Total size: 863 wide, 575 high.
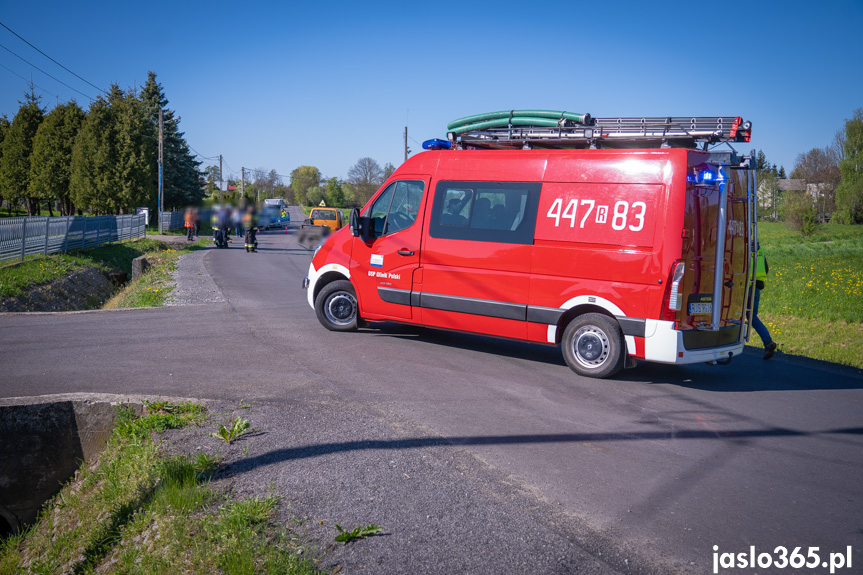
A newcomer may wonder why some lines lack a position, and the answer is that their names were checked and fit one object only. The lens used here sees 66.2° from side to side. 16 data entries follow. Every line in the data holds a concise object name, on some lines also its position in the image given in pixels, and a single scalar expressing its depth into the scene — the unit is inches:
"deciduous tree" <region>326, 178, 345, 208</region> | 4783.0
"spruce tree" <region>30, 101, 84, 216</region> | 1926.7
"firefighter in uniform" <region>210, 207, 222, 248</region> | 1262.3
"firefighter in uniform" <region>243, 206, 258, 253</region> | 1139.3
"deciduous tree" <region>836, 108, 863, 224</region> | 2396.7
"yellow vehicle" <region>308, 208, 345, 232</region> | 1527.8
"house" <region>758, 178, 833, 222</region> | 2827.3
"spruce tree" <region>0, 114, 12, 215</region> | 2098.9
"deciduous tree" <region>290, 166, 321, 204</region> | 6042.8
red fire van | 273.1
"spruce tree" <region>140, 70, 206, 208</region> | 2157.6
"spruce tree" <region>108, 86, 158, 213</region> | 1820.9
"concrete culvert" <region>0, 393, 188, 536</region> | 231.5
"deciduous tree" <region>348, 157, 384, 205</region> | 3669.3
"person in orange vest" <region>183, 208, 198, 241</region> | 1475.1
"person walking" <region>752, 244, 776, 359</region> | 332.8
